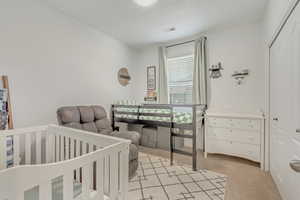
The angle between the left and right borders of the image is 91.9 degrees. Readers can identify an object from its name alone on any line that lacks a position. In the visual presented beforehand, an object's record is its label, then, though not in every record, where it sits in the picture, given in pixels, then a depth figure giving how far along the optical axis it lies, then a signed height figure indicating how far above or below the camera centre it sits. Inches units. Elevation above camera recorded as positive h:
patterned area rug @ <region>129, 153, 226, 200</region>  66.7 -44.8
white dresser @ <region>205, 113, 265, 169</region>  94.9 -26.3
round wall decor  149.0 +23.1
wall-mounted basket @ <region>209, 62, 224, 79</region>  123.6 +24.1
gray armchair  80.6 -15.7
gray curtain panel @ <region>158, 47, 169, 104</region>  149.7 +20.2
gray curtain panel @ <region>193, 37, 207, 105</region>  126.6 +23.2
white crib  21.8 -16.2
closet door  49.5 -3.4
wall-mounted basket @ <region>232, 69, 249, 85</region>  112.8 +18.4
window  141.3 +20.0
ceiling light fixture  85.8 +57.8
